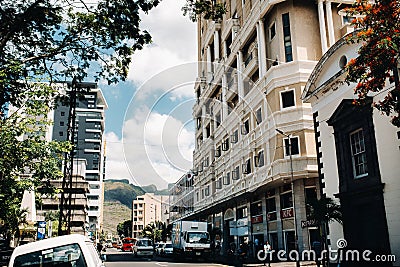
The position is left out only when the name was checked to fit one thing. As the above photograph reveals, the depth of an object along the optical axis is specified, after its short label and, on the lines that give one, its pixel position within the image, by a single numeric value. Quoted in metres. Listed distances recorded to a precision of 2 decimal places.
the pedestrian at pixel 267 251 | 29.45
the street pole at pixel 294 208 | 30.84
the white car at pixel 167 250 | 48.23
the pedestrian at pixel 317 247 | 26.31
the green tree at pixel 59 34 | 11.66
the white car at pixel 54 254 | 8.62
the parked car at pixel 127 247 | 76.31
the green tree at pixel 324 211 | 20.38
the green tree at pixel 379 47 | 12.12
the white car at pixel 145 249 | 45.00
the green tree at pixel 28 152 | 16.73
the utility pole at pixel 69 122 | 13.88
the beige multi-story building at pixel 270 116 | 32.62
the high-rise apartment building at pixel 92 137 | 128.25
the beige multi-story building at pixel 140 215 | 143.25
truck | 35.43
